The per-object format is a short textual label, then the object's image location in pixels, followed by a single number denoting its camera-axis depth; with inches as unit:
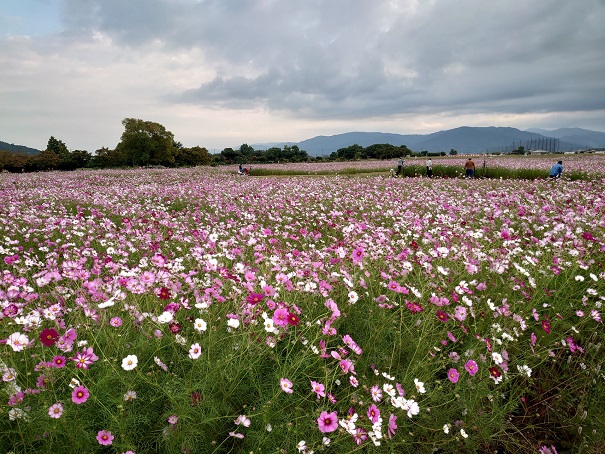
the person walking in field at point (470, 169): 850.1
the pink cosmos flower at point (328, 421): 74.9
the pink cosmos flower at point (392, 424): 80.9
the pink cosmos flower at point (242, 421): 78.4
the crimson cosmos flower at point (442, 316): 116.6
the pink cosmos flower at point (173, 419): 78.3
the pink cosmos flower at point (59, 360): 79.5
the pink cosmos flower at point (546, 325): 120.7
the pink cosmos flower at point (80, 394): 70.9
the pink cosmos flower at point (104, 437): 72.0
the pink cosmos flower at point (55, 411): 71.5
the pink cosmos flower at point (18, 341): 78.3
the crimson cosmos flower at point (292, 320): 90.4
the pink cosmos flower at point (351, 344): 89.9
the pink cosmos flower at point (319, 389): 82.0
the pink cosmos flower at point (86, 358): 78.6
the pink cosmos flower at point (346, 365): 87.3
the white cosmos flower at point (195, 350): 83.5
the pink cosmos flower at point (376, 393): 84.8
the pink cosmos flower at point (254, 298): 91.0
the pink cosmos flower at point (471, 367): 97.5
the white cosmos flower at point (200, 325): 86.3
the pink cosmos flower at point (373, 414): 80.4
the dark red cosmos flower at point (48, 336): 74.9
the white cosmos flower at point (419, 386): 94.0
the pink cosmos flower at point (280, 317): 86.1
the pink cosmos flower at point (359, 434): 75.2
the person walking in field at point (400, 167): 1034.7
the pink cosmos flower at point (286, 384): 79.0
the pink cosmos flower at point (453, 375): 97.3
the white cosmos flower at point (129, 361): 74.1
